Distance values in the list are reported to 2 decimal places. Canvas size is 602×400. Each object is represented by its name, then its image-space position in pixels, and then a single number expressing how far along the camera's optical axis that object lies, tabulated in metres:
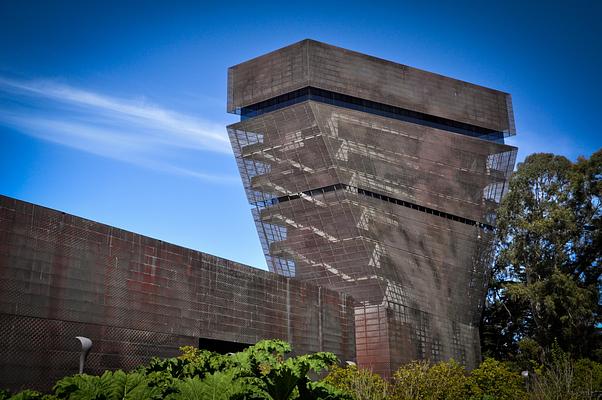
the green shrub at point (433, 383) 24.66
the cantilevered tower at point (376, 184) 46.94
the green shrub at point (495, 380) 30.75
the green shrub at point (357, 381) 20.76
